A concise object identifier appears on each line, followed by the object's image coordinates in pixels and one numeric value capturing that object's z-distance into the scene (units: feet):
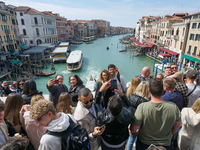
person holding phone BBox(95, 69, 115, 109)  8.83
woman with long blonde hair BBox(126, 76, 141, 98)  9.55
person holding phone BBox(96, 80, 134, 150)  5.42
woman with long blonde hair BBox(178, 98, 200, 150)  6.15
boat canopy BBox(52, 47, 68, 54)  78.79
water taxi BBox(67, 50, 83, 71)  65.38
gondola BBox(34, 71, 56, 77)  56.90
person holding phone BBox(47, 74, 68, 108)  10.44
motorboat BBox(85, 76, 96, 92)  41.42
